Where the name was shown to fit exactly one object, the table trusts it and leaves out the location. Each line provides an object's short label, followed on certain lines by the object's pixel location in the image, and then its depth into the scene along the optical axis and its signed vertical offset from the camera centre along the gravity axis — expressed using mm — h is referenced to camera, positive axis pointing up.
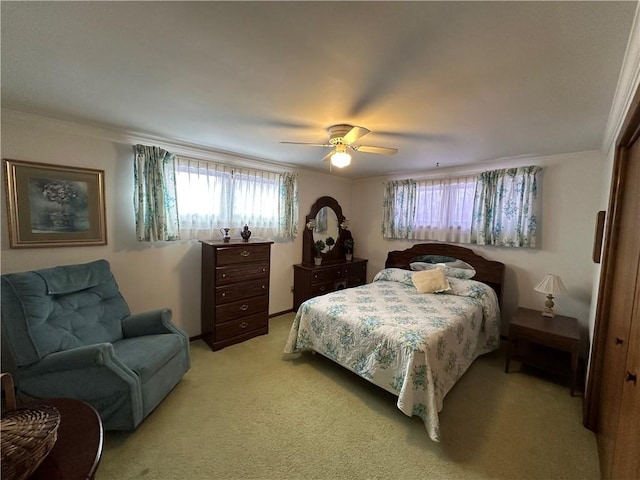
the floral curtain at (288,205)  3994 +232
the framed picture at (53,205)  2205 +88
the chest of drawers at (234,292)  3059 -892
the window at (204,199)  2793 +245
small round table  861 -833
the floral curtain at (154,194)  2736 +241
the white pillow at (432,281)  3162 -710
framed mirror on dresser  4164 -697
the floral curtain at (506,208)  3184 +214
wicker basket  772 -716
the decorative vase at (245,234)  3402 -193
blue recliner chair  1769 -983
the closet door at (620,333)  1216 -619
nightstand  2369 -1069
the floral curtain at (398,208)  4301 +238
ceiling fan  2189 +676
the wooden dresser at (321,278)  4098 -940
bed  1922 -951
